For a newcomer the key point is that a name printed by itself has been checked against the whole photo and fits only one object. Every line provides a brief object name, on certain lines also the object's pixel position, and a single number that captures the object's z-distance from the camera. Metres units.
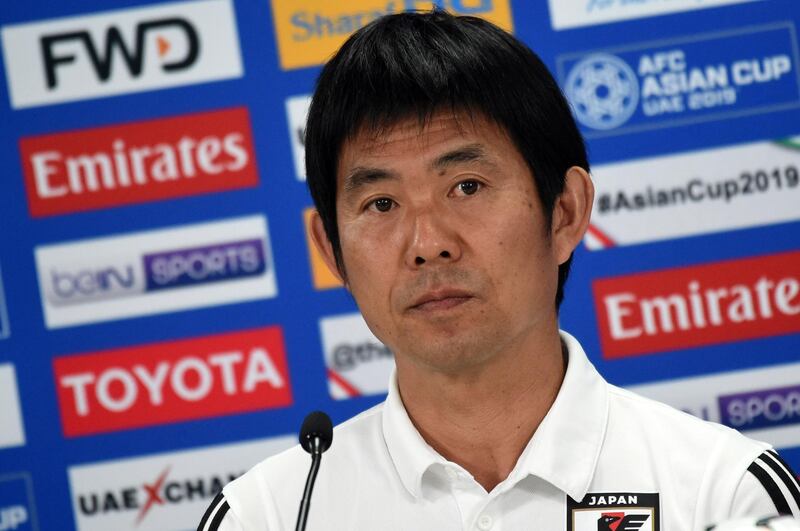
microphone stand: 6.84
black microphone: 6.87
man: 6.93
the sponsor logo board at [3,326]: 7.80
